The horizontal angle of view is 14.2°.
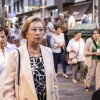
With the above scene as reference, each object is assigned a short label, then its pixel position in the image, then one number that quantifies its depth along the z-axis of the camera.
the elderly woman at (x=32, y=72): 3.81
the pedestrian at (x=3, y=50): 5.27
